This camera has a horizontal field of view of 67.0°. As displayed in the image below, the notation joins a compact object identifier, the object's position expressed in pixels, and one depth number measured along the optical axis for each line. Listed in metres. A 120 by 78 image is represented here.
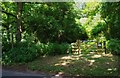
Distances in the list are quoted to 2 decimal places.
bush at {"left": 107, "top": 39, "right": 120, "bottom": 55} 5.45
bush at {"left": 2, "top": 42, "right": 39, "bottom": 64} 4.69
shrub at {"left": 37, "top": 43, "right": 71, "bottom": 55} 5.56
